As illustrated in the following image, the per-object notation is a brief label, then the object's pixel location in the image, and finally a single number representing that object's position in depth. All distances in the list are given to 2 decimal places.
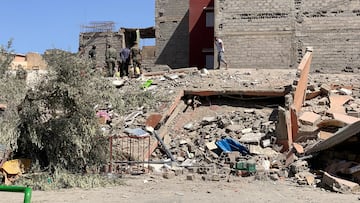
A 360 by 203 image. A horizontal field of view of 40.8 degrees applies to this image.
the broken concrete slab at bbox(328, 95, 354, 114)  14.07
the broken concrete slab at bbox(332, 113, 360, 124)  12.89
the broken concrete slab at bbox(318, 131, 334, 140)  12.66
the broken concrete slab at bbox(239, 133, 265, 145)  12.98
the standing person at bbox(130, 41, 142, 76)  20.27
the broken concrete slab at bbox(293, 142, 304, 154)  11.96
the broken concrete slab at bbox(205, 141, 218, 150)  12.98
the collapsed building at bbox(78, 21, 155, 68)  33.12
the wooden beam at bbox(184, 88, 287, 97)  14.94
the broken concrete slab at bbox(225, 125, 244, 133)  13.68
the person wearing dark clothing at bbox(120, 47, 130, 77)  20.23
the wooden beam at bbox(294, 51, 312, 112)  13.98
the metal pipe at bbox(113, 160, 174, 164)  11.32
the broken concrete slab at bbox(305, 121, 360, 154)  10.09
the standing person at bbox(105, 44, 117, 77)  21.12
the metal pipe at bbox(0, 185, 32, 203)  3.52
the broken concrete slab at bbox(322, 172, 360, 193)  9.25
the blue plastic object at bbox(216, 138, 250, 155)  12.62
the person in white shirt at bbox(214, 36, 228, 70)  20.52
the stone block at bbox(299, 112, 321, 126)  13.20
